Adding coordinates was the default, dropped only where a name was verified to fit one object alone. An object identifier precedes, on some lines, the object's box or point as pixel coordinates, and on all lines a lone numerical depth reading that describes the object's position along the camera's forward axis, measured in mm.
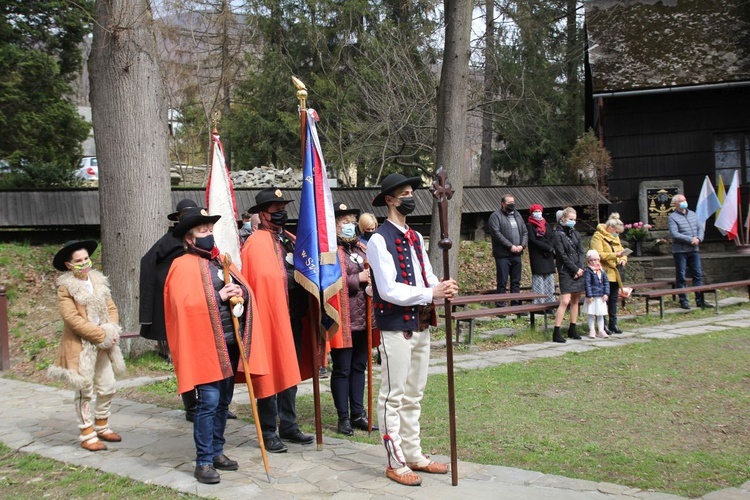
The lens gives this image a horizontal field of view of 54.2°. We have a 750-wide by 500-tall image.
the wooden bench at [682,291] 12141
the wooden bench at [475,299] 9992
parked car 24625
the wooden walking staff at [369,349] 6246
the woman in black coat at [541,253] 11938
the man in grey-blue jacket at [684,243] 13172
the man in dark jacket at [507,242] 12242
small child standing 10547
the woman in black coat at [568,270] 10461
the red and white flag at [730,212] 14938
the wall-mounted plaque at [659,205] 17766
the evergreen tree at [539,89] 24281
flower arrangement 16953
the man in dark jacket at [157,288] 6668
